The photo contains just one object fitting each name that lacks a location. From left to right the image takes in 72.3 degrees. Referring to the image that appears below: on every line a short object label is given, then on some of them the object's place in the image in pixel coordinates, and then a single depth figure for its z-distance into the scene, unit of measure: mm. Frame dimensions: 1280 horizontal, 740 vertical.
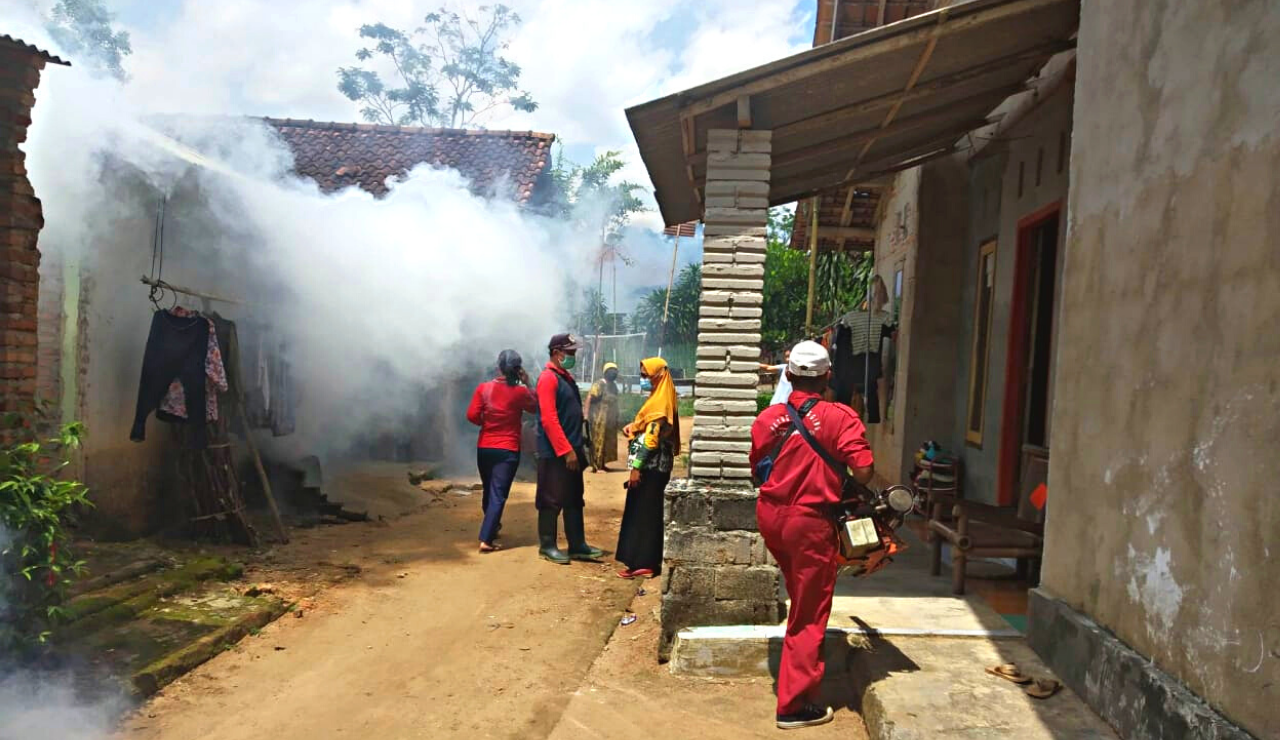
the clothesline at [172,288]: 7626
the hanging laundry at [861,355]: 9625
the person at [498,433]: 8328
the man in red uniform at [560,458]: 7750
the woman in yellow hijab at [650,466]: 6727
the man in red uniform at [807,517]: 4047
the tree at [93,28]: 20203
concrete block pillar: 5125
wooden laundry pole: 8328
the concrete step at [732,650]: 4879
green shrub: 4262
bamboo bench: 5387
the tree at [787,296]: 26828
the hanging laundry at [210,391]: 7512
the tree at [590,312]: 20156
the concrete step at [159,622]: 4961
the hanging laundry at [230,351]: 8359
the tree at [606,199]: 27297
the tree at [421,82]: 28375
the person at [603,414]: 14156
